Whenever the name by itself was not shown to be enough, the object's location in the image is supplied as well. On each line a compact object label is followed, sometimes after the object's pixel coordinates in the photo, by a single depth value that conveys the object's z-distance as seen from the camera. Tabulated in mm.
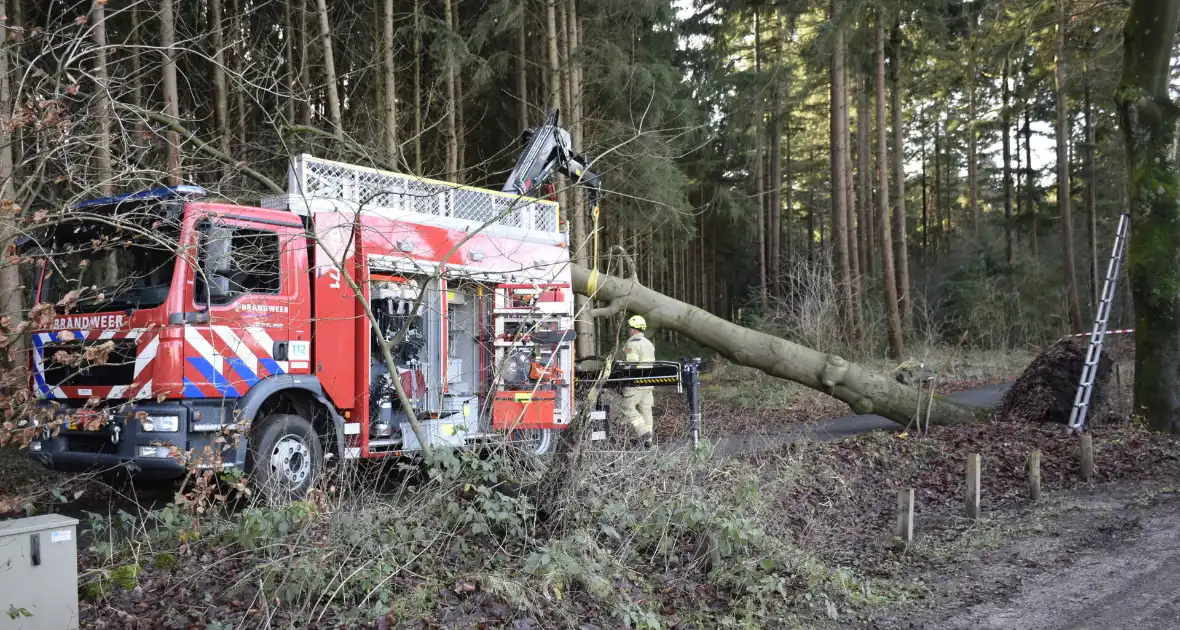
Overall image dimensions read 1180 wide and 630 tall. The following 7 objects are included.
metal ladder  10719
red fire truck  6562
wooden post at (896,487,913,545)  6913
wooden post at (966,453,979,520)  7566
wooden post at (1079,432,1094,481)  8961
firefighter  10422
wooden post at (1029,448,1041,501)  8273
